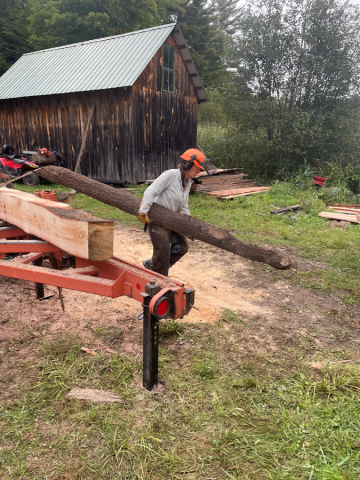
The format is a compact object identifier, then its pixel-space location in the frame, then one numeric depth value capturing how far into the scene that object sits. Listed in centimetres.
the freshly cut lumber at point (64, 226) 269
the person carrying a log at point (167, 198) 387
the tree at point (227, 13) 4512
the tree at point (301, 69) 1622
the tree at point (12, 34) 2941
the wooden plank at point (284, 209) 1008
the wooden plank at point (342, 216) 943
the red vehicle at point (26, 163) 1283
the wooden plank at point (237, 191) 1217
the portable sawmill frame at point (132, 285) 244
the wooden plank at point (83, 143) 1376
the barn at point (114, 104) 1333
